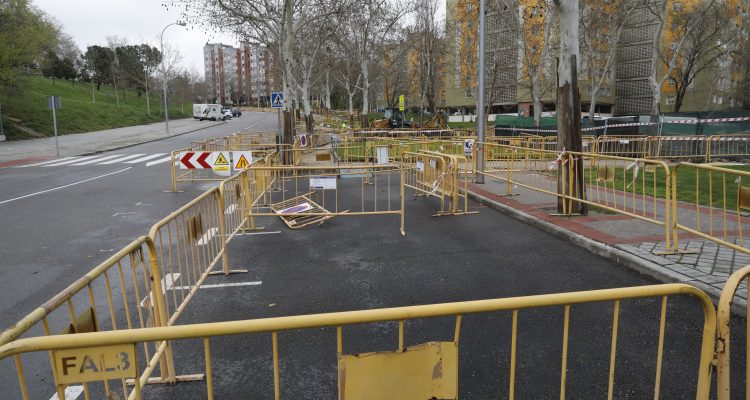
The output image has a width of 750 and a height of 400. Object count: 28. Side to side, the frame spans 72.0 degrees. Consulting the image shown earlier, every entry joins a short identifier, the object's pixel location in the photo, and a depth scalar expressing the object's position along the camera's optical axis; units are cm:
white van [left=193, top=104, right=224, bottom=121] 7650
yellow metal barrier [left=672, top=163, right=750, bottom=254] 643
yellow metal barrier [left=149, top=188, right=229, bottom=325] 524
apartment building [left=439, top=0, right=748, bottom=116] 4088
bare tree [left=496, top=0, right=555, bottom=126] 3266
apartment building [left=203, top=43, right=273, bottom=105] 14555
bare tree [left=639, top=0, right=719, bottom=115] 3699
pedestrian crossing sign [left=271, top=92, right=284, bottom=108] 2238
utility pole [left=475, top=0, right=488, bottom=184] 1402
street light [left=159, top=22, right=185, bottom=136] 4481
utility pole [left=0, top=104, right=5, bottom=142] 3490
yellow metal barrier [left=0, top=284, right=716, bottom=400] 230
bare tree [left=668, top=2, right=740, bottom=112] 4281
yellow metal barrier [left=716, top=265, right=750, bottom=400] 265
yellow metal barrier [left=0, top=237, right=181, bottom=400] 240
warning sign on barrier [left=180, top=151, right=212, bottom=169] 1306
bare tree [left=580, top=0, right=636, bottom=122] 3622
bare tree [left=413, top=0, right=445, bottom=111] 3991
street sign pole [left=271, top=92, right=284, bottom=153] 2228
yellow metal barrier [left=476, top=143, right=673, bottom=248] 909
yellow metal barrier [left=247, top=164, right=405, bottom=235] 922
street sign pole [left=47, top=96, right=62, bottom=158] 2703
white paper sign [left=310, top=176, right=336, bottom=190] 916
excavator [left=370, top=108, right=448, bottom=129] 3894
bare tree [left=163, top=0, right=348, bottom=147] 2352
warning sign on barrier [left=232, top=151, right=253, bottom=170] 1245
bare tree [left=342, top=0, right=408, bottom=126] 3575
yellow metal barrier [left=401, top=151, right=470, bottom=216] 1082
